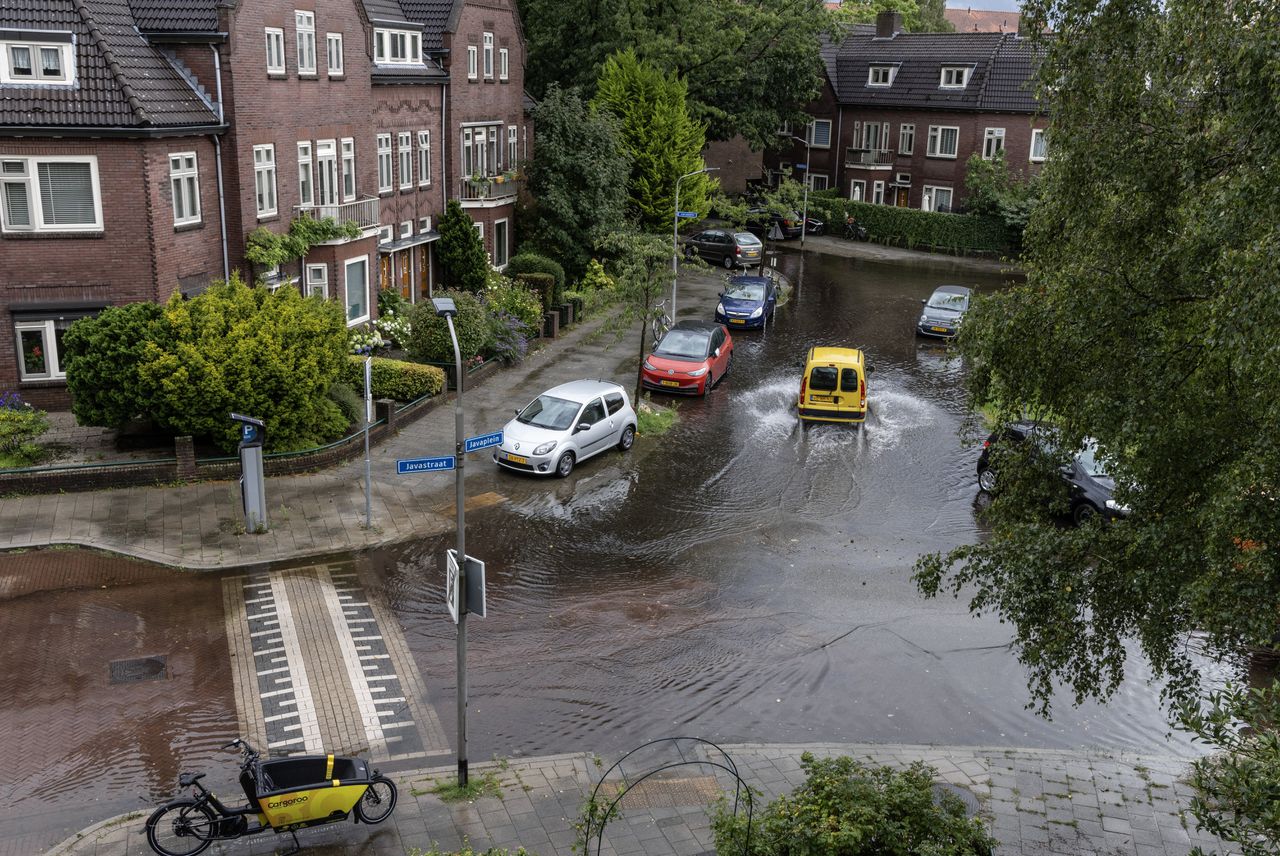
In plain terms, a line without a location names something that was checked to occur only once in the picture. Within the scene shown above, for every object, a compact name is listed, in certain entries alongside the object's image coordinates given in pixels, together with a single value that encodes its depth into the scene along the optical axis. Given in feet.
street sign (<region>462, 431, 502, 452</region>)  45.71
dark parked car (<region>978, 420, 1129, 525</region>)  64.13
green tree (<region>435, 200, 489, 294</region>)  113.09
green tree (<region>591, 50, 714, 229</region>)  136.67
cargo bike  35.47
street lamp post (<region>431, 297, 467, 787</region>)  40.06
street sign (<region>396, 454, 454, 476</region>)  47.12
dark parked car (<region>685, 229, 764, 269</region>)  149.69
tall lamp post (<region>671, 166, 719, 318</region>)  86.80
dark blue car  118.11
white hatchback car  72.84
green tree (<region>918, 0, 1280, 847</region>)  26.91
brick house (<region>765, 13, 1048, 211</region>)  172.86
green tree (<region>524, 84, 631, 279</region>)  122.93
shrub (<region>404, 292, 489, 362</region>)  90.53
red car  92.63
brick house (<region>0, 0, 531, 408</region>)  72.95
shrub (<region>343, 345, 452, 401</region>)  84.23
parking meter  60.44
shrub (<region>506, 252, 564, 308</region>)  118.73
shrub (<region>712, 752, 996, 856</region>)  28.78
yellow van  87.45
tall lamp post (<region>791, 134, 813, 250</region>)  197.36
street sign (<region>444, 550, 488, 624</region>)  40.73
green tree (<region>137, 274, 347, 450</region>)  65.62
